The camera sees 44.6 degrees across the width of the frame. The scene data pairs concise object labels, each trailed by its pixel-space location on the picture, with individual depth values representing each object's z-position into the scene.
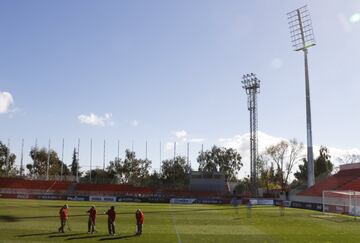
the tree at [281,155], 116.88
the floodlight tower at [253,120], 92.56
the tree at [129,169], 130.88
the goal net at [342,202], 49.38
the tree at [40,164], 134.12
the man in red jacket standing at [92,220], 28.20
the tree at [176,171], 135.75
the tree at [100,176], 114.09
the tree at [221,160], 147.62
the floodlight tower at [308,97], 73.44
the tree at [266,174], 129.00
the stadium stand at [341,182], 70.81
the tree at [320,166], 119.25
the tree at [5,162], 132.00
